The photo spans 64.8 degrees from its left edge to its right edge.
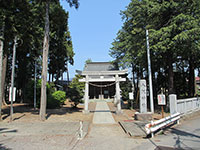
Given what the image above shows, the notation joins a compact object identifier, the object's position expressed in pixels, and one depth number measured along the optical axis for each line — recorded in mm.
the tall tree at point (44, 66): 11506
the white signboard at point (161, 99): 9835
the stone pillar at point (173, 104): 10143
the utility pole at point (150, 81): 13972
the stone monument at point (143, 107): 11273
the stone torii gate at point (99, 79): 15770
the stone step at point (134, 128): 7386
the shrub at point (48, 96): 19781
